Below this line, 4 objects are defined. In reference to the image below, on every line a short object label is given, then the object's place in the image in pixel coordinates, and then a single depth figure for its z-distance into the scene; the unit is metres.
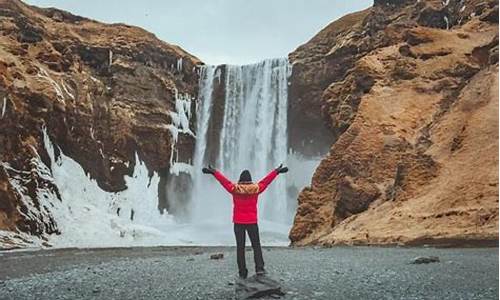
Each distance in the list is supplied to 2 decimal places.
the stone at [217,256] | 19.11
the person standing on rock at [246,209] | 9.91
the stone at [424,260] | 14.08
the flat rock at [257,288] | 9.08
